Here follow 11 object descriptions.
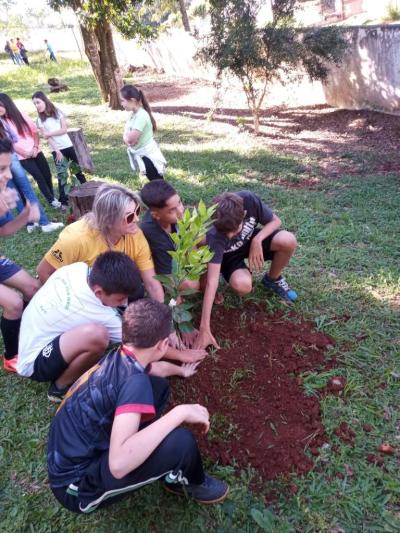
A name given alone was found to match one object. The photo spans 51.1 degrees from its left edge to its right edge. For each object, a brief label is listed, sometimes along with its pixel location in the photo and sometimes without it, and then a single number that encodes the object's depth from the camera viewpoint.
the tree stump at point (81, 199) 3.87
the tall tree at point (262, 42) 6.91
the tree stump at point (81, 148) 5.64
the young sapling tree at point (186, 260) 1.92
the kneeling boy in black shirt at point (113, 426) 1.53
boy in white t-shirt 2.20
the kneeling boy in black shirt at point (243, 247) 2.52
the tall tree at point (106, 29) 8.94
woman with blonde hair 2.37
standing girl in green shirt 4.39
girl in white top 4.93
